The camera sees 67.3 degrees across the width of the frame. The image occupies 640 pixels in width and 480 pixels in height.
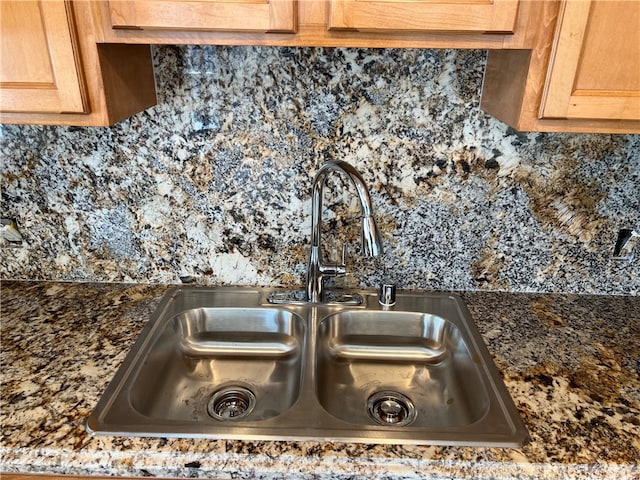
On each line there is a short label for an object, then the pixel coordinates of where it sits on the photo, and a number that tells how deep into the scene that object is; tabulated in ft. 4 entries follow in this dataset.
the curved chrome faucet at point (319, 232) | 3.55
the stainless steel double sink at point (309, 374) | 2.91
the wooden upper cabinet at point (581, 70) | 2.70
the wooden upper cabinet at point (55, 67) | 2.82
